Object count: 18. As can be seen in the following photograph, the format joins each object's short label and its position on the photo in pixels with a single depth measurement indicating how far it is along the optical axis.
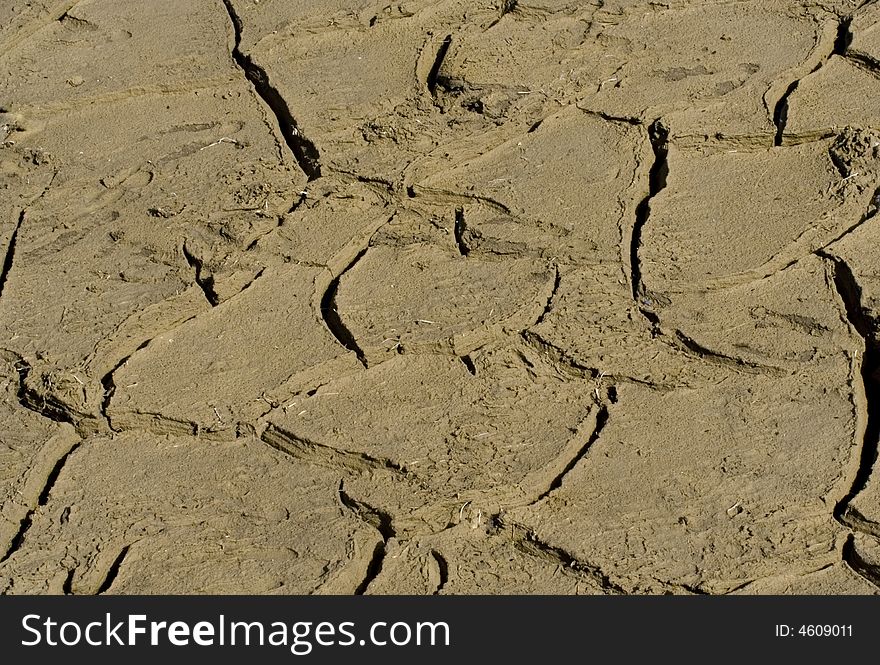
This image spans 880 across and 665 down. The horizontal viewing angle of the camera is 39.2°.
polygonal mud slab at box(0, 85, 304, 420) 3.11
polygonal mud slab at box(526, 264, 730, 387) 2.87
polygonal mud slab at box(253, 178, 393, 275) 3.26
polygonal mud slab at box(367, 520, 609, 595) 2.47
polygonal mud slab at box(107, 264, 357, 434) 2.88
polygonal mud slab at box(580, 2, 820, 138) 3.57
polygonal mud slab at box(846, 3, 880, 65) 3.70
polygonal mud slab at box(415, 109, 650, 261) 3.26
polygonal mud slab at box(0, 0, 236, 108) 3.90
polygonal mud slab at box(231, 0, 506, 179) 3.58
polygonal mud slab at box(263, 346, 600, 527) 2.66
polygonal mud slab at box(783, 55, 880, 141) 3.45
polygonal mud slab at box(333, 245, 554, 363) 2.99
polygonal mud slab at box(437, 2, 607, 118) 3.69
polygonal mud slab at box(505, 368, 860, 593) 2.48
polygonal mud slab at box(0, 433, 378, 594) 2.54
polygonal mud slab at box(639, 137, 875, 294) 3.09
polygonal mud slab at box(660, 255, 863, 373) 2.87
